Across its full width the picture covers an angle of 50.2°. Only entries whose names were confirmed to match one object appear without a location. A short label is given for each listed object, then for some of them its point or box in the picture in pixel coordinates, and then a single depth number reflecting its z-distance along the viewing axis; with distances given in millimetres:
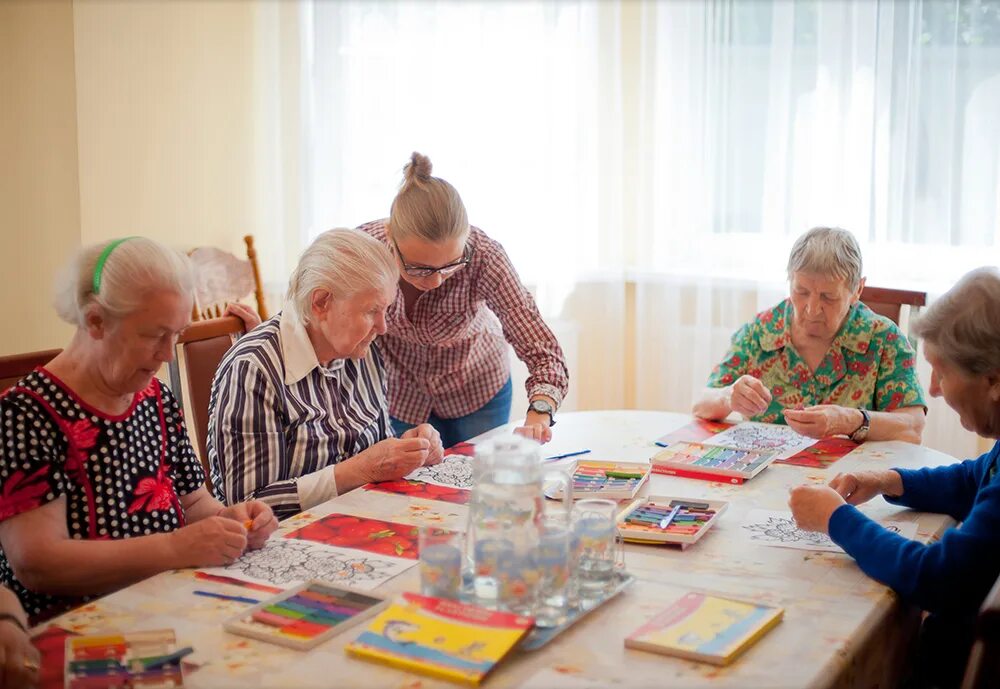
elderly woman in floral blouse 2535
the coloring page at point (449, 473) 2191
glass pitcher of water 1460
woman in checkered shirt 2463
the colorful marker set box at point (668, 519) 1796
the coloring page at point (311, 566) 1649
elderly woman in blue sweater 1593
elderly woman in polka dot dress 1636
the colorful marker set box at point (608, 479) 2041
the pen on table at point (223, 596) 1565
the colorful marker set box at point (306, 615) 1424
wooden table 1331
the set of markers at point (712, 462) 2191
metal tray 1396
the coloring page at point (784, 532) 1802
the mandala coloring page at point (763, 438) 2441
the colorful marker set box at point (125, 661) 1307
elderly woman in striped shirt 2068
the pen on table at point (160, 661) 1341
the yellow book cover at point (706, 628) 1374
